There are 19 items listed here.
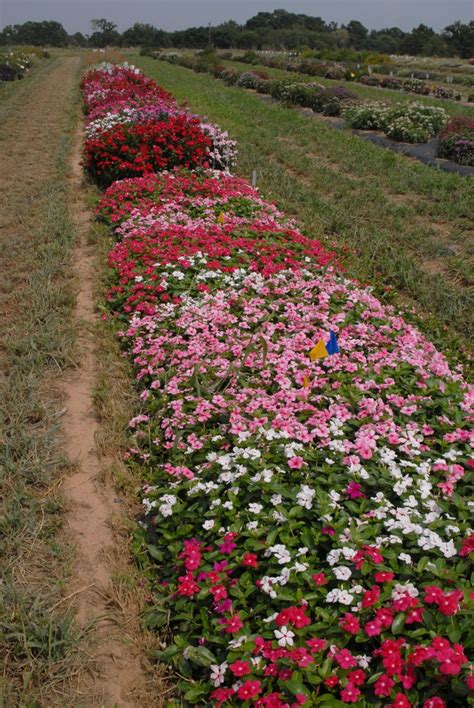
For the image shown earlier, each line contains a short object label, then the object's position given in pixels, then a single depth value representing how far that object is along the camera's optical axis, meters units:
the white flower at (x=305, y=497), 2.57
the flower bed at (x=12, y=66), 29.57
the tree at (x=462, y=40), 60.56
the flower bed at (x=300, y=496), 2.06
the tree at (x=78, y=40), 102.31
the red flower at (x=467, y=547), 2.24
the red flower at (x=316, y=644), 2.07
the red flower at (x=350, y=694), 1.93
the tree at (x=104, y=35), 98.75
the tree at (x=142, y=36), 89.45
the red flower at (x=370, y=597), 2.12
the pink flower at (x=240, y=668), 2.05
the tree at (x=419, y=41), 64.38
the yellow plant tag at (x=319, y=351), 3.51
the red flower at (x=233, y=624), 2.20
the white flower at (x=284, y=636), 2.10
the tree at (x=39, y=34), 95.69
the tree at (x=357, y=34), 81.19
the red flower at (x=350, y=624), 2.08
